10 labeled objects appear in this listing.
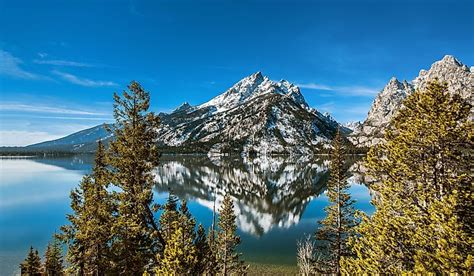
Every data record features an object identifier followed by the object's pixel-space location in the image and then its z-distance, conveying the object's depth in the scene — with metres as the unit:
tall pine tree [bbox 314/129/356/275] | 33.19
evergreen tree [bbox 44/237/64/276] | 37.50
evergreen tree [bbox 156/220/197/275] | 14.45
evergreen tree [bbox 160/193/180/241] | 22.62
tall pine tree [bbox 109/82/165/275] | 21.12
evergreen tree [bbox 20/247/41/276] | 37.19
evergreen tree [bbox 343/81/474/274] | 11.34
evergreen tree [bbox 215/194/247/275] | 35.75
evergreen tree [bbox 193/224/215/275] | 20.61
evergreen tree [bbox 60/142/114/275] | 22.59
